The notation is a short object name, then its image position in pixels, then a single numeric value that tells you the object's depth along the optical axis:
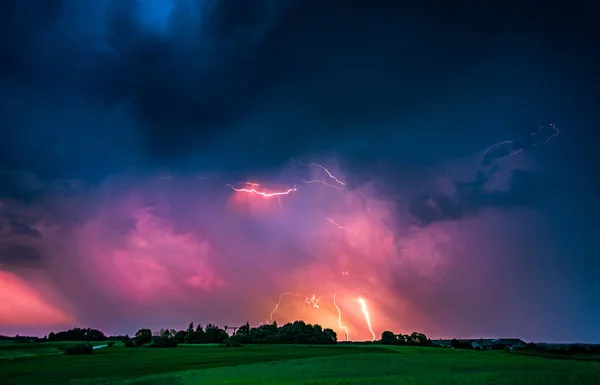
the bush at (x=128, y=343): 121.00
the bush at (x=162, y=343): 119.78
